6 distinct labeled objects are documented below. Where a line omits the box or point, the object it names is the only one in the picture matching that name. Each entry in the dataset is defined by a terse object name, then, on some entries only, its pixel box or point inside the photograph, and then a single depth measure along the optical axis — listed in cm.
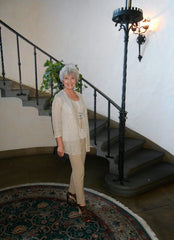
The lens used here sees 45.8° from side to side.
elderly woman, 204
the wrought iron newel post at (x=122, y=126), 243
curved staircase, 281
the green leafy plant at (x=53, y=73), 278
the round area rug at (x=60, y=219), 203
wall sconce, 334
